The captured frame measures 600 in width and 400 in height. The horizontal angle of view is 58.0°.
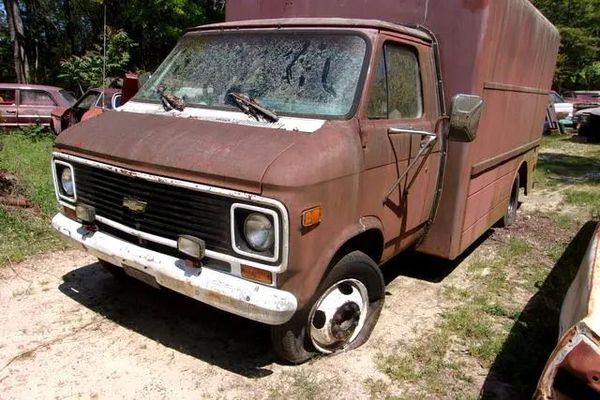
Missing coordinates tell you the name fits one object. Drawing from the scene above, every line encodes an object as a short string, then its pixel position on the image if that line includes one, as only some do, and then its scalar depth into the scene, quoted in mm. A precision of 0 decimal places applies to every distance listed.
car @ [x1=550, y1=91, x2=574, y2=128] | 19531
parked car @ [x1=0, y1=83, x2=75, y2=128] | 13406
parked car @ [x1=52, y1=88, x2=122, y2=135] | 11249
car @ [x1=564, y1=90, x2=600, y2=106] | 22766
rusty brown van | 2971
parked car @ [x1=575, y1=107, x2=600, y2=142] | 17062
